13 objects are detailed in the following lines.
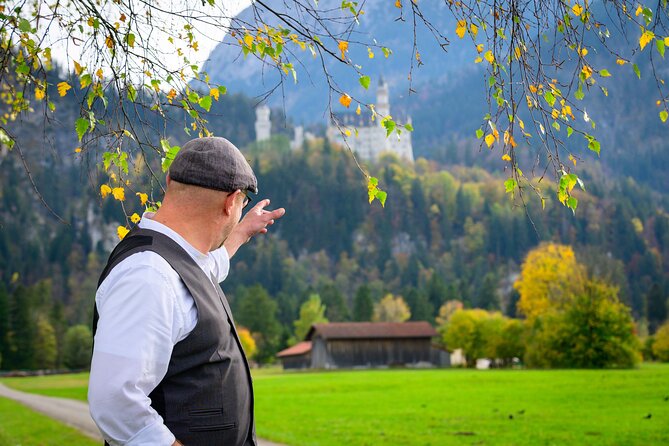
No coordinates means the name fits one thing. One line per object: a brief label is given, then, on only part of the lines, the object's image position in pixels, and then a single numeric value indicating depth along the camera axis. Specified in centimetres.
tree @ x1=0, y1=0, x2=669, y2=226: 497
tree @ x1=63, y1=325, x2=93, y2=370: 8569
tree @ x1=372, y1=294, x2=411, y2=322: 10412
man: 274
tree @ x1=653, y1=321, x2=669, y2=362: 5854
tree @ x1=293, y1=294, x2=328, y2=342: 9944
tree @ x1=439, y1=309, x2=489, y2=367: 6881
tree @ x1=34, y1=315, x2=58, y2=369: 8469
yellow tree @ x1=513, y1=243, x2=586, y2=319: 6625
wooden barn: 7706
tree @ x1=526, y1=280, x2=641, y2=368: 4644
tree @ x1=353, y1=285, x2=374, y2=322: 10025
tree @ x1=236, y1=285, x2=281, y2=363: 9731
